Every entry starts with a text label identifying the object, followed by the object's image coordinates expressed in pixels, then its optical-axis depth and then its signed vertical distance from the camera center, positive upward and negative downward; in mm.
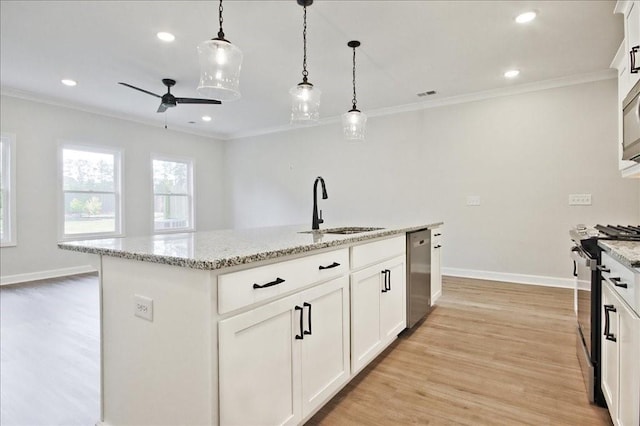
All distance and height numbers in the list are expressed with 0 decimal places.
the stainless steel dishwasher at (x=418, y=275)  2777 -552
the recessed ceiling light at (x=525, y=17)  2857 +1596
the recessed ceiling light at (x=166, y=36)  3195 +1615
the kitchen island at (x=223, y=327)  1192 -460
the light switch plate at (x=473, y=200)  4938 +133
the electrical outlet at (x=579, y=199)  4227 +112
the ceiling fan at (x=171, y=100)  4168 +1330
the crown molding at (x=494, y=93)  4160 +1572
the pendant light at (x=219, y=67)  2059 +873
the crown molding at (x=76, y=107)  4805 +1631
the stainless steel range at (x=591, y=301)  1757 -488
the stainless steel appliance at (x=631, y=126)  1920 +492
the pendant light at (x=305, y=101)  2693 +863
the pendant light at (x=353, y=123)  3229 +810
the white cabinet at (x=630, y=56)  2193 +1065
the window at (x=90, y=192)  5457 +321
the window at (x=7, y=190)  4797 +306
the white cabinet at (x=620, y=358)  1202 -585
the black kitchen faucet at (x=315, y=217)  2456 -48
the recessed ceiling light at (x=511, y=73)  4082 +1605
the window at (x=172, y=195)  6734 +331
